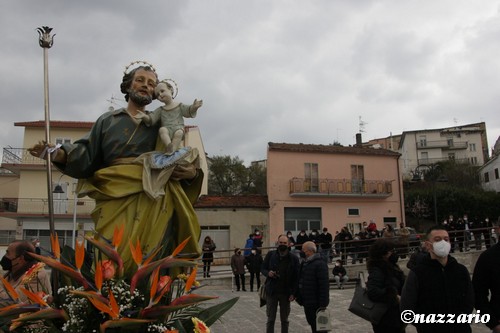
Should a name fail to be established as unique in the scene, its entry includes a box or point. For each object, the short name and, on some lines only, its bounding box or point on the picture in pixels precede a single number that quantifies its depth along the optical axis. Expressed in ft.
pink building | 102.78
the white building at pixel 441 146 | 207.72
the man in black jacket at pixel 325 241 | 64.53
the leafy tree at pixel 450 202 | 126.72
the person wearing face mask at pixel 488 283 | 13.58
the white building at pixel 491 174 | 162.28
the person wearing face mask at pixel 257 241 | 62.90
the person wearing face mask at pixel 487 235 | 69.62
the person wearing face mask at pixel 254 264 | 54.29
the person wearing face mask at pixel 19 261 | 12.87
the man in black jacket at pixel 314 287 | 23.27
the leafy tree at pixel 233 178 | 153.58
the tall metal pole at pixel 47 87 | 10.48
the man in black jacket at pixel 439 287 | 12.69
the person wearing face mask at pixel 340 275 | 54.80
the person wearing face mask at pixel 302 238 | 64.28
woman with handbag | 16.58
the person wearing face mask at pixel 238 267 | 54.34
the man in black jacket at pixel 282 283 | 26.00
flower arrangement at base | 7.21
